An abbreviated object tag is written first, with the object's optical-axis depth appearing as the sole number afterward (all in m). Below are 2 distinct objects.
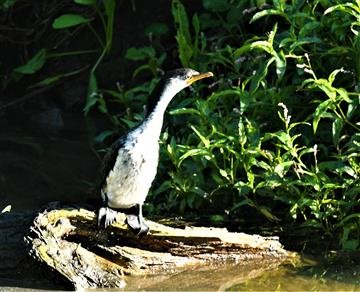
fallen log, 11.14
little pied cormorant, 11.61
